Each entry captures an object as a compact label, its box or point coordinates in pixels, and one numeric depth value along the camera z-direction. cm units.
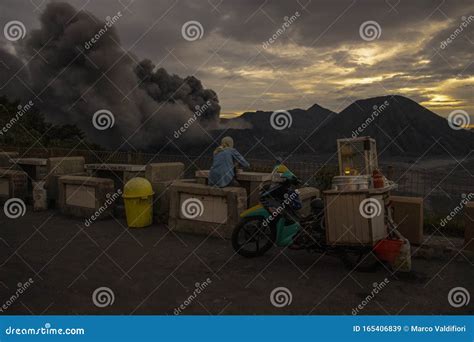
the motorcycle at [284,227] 605
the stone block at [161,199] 921
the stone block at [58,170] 1117
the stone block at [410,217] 691
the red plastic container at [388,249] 567
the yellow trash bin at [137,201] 860
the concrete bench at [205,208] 773
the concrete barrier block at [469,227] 661
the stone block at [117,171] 1034
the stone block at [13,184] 1172
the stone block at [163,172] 948
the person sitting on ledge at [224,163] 785
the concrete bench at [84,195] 954
